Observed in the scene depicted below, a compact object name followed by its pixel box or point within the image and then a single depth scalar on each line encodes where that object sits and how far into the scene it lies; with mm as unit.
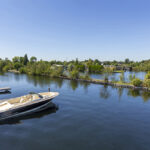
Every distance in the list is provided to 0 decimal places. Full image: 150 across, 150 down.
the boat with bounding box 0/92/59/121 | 10547
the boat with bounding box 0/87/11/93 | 21881
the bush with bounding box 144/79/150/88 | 24239
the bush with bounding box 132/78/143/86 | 25498
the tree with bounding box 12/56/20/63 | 81494
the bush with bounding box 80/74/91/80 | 34441
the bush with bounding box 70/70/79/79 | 36291
